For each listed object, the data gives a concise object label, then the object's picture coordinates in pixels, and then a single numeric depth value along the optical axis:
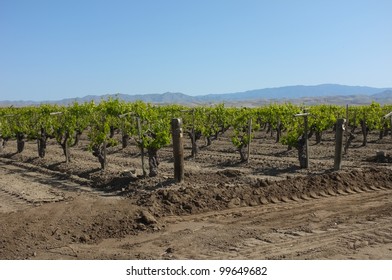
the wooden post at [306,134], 14.82
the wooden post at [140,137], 12.93
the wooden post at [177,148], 12.01
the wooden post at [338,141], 13.57
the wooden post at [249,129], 16.88
